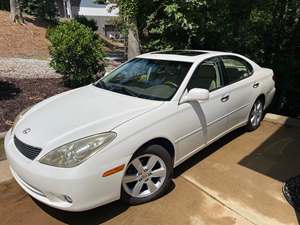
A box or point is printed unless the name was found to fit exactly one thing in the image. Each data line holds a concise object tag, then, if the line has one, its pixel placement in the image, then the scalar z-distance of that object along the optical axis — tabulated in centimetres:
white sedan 268
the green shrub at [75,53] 686
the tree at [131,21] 729
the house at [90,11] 3187
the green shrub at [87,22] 1980
